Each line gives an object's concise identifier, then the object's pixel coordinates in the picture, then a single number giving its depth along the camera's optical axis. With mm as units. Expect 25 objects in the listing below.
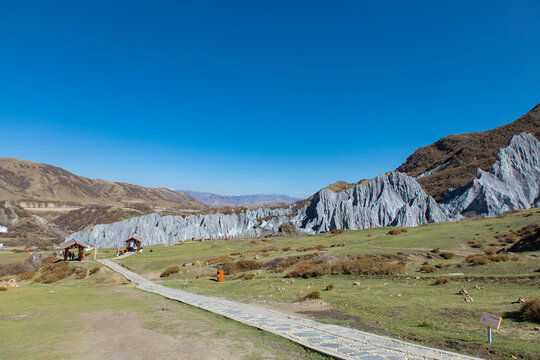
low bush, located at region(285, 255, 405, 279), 22370
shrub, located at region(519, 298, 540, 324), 10062
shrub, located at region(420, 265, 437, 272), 20938
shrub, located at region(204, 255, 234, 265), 34844
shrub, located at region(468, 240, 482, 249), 31375
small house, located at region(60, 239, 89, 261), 43844
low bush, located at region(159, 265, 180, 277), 30747
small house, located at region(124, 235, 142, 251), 55094
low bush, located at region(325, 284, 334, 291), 18969
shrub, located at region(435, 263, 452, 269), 21781
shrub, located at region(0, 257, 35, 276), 47372
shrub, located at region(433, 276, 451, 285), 17275
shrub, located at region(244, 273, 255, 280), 25775
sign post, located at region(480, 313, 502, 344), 8419
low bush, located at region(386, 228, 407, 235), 45150
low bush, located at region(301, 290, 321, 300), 16562
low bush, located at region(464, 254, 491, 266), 20875
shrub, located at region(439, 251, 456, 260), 27106
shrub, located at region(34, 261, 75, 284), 32169
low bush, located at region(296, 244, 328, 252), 38247
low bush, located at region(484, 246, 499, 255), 24669
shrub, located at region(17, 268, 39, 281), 35438
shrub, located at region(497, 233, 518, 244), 30978
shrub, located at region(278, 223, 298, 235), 84638
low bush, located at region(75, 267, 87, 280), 31891
